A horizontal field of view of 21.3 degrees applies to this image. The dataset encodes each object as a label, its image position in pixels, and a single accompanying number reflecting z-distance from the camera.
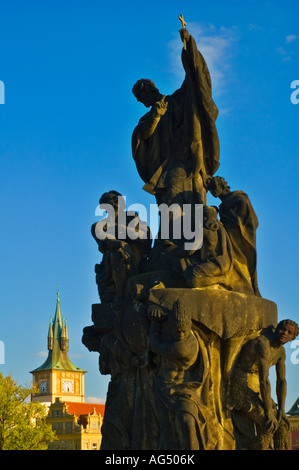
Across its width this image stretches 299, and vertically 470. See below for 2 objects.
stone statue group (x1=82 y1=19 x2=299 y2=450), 9.03
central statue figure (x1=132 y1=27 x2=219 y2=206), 10.74
